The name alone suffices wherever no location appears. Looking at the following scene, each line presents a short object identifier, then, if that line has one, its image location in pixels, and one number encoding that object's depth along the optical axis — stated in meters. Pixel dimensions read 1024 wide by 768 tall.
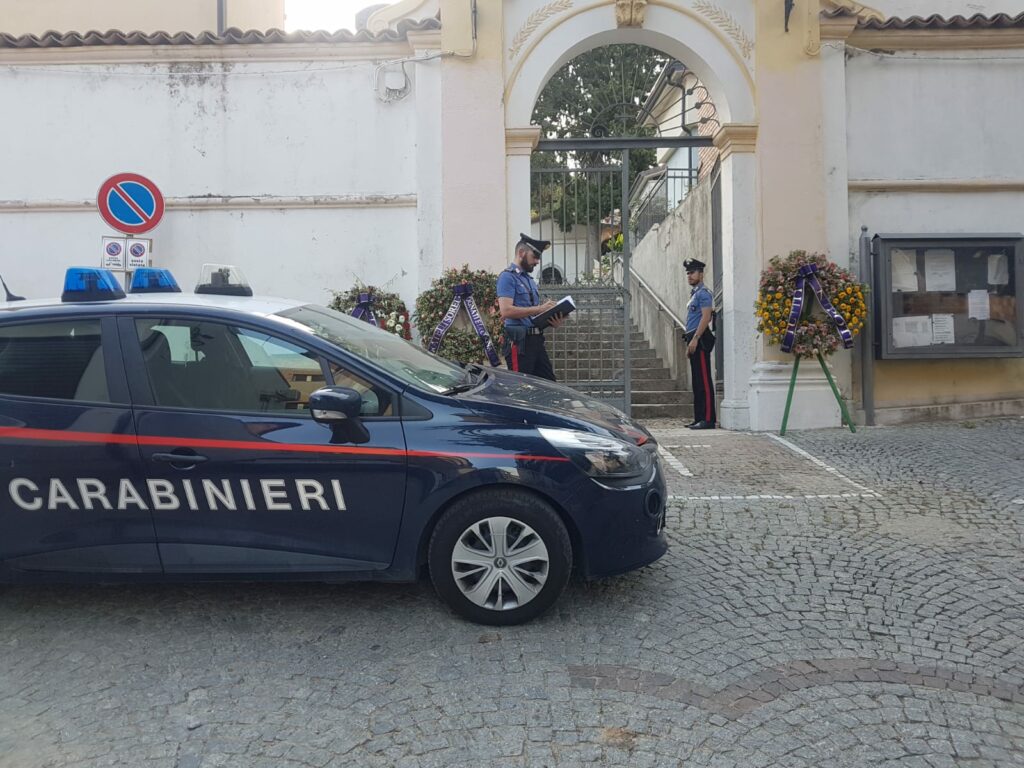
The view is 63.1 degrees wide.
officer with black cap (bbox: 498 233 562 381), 7.35
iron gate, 9.67
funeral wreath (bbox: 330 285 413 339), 9.22
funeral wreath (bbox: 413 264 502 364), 9.11
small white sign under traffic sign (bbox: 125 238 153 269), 8.26
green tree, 9.83
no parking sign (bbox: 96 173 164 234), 8.25
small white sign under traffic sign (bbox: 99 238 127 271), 8.18
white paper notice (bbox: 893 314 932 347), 9.10
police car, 3.68
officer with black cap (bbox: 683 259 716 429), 9.48
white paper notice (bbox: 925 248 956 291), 9.14
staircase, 10.73
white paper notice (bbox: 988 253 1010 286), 9.16
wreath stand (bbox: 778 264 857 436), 8.71
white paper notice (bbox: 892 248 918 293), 9.12
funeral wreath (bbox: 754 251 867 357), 8.75
